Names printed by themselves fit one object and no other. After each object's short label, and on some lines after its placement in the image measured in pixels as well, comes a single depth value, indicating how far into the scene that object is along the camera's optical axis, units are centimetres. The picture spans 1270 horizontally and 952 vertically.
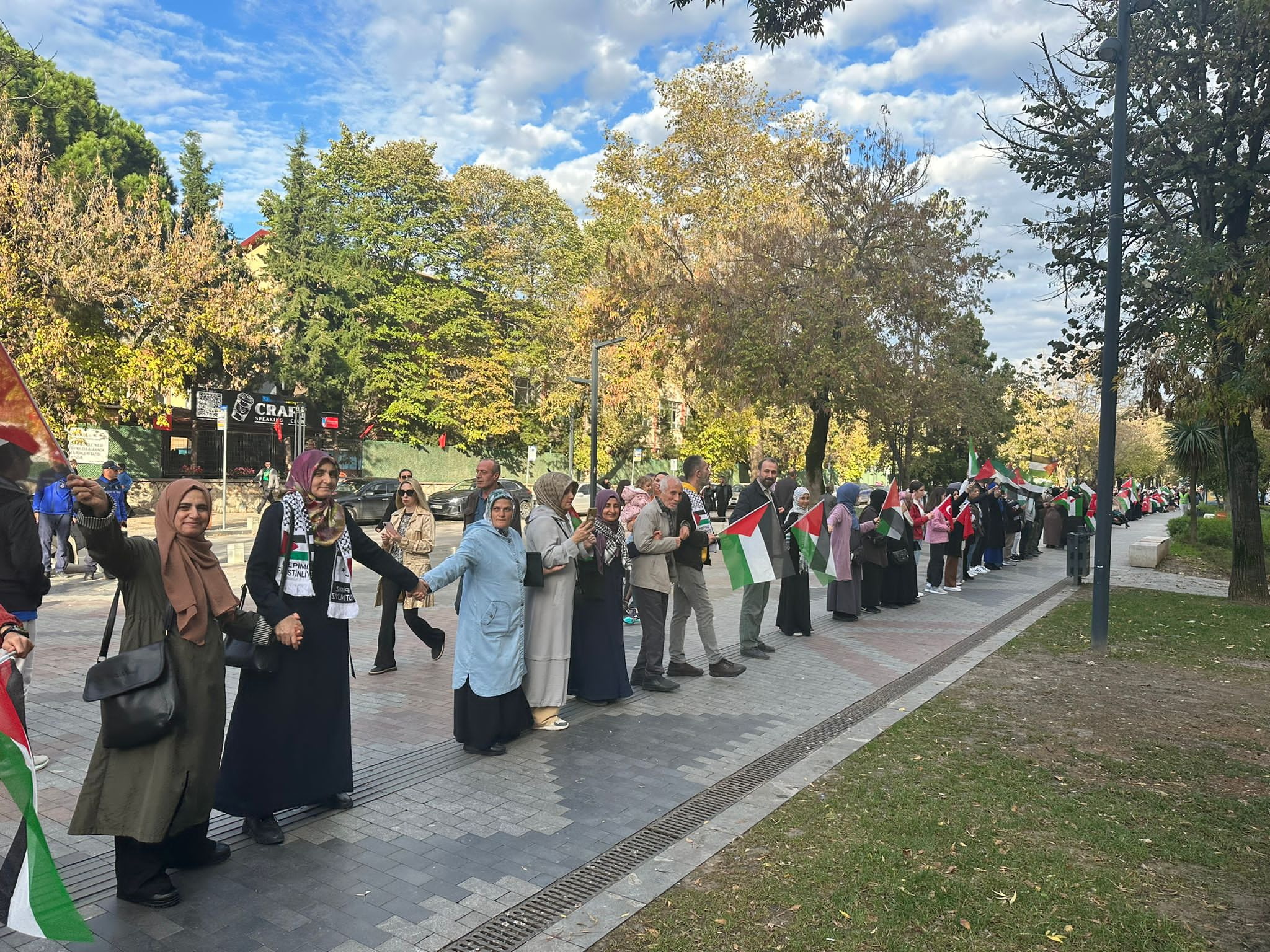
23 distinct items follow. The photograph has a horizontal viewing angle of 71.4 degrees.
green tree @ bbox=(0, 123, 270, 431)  2036
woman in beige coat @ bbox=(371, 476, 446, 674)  790
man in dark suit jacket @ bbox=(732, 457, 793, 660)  931
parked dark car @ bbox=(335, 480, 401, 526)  2750
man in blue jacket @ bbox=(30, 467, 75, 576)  1339
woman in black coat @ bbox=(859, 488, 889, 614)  1211
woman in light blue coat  585
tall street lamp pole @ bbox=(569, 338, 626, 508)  2725
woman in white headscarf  1023
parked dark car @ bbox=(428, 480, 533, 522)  3061
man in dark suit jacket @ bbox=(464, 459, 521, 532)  795
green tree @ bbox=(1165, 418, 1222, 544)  2411
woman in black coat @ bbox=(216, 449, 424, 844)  436
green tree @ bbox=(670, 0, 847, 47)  718
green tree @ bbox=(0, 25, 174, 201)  3083
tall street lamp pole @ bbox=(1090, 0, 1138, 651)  970
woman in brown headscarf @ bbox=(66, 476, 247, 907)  361
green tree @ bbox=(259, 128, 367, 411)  3594
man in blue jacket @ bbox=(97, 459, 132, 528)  1473
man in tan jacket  772
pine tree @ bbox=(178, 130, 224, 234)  3753
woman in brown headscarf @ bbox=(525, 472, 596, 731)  633
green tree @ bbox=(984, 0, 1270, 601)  1226
